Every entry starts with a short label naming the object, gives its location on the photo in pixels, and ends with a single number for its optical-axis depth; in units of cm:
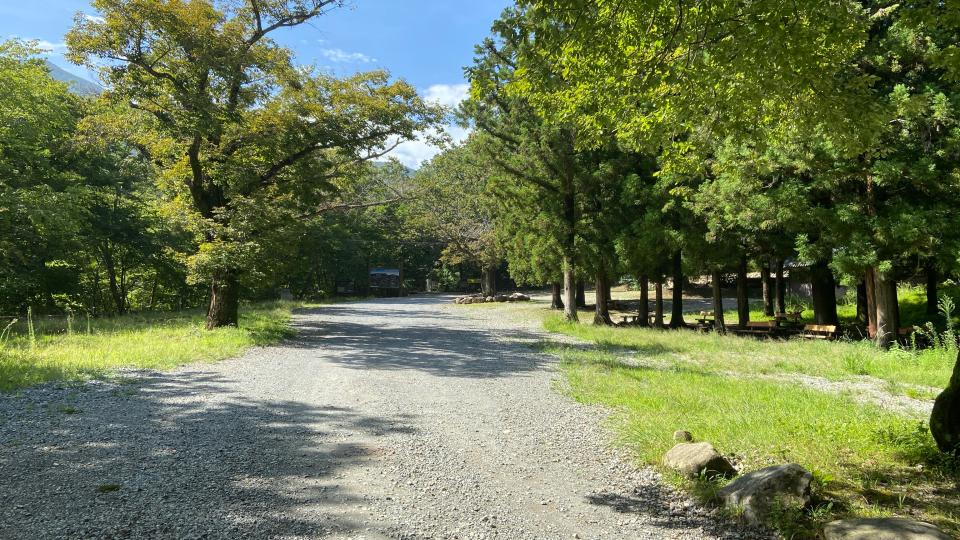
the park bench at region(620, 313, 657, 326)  2052
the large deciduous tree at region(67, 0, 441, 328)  1234
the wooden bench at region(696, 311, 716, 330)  1872
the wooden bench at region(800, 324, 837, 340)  1441
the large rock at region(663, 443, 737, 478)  432
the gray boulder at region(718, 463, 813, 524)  356
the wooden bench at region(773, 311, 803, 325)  1819
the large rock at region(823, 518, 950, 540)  286
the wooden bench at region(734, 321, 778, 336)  1692
